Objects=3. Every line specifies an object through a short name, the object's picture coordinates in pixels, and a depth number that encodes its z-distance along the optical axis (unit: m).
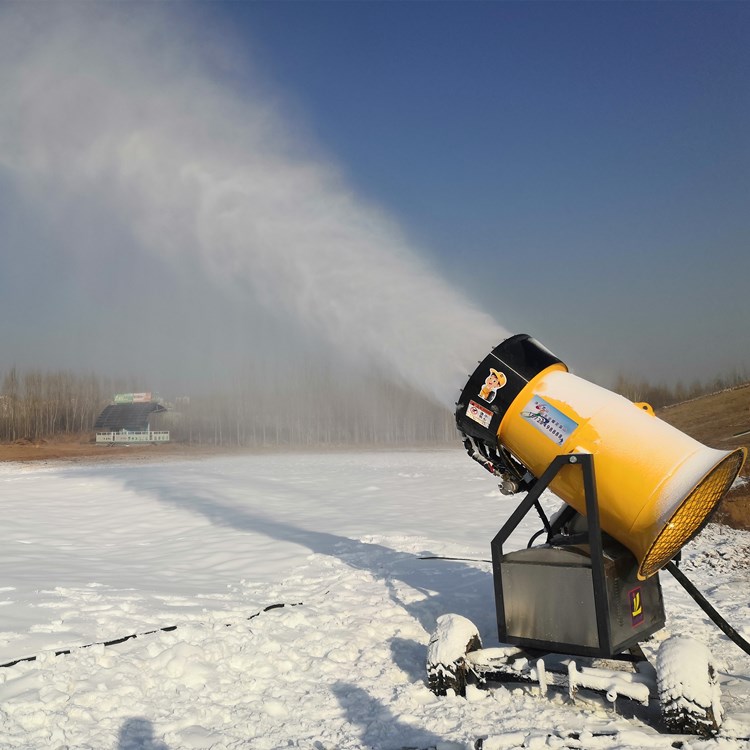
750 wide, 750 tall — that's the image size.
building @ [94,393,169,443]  68.06
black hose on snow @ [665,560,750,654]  6.19
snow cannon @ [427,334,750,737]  5.44
